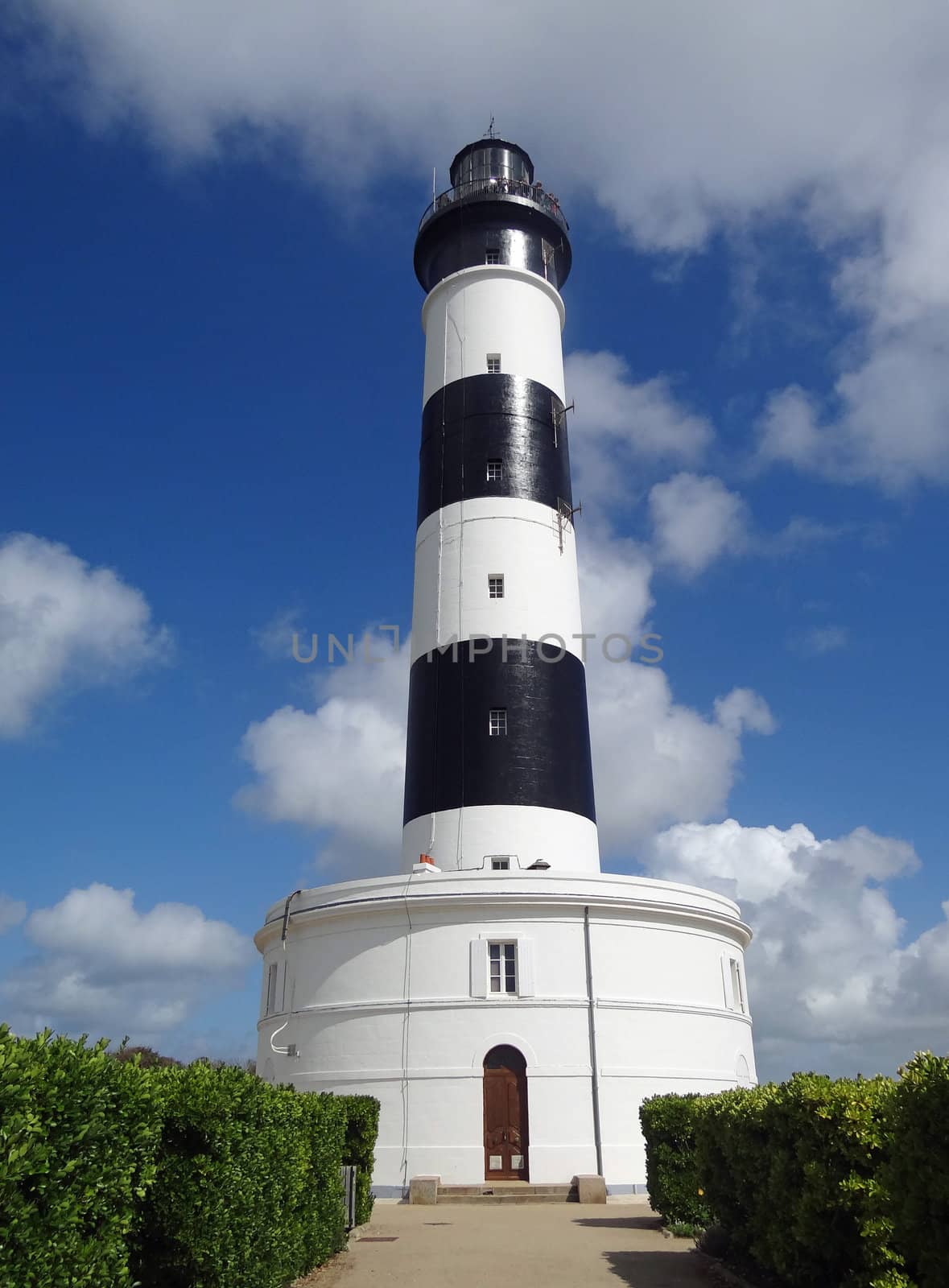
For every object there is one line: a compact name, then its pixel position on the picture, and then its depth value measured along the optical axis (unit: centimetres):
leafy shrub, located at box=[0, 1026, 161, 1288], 505
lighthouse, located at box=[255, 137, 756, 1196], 1920
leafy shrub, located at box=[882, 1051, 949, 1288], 599
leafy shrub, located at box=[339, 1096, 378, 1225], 1525
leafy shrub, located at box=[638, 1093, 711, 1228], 1462
